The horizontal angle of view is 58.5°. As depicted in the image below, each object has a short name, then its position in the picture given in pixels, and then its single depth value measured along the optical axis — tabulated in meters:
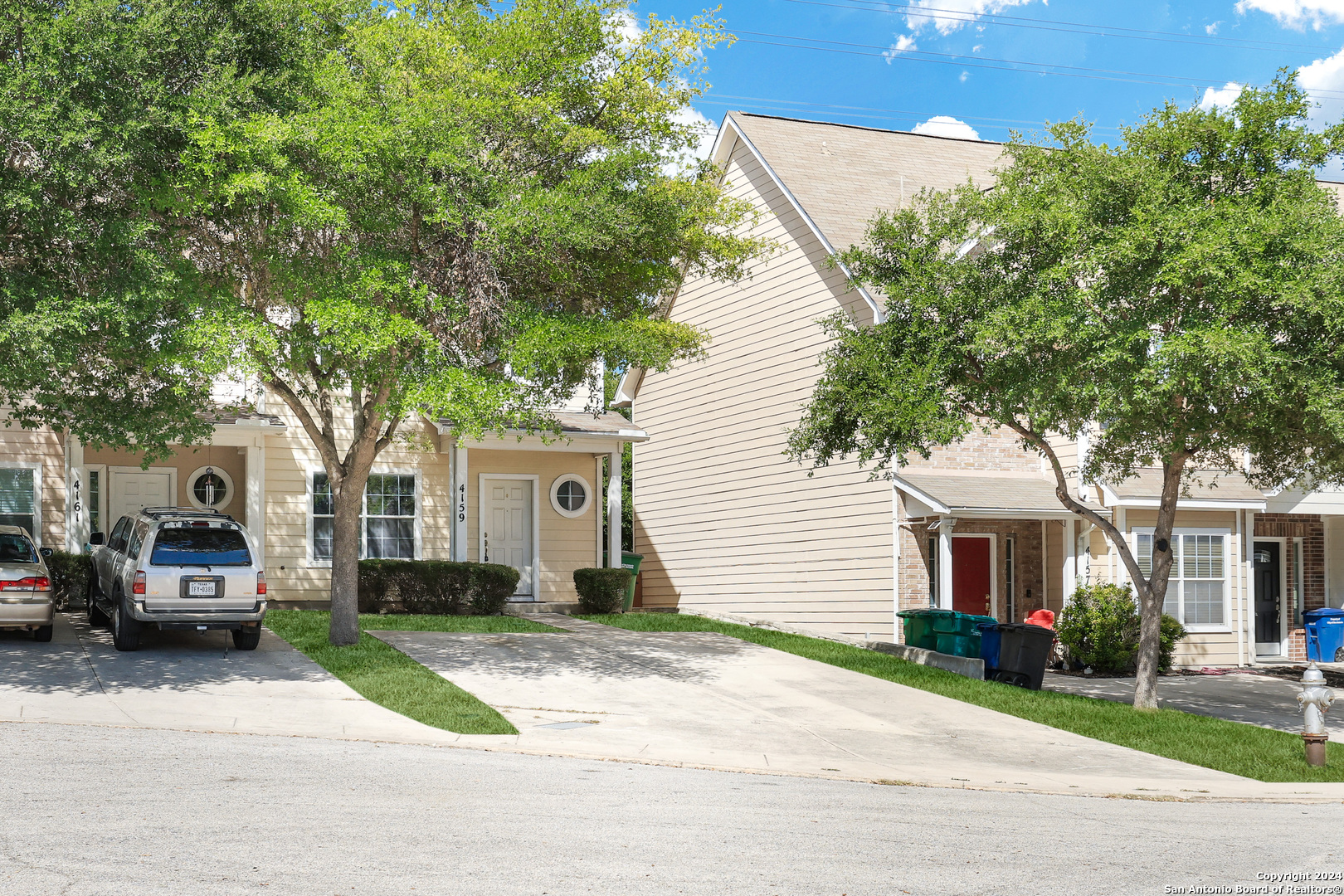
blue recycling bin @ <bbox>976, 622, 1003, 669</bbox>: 16.61
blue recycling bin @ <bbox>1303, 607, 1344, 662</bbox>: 20.81
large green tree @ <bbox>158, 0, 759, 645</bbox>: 12.80
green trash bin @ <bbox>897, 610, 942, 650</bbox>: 17.53
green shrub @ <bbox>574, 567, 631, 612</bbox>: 21.61
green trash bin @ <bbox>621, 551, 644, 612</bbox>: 25.29
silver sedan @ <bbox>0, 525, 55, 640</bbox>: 14.37
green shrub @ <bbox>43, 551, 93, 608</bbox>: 18.59
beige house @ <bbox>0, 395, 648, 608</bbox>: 19.59
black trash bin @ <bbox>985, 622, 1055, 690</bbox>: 16.17
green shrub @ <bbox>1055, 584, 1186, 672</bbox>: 18.97
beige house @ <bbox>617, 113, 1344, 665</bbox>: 19.62
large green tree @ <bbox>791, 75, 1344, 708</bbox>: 11.99
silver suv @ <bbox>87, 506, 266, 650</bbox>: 13.96
